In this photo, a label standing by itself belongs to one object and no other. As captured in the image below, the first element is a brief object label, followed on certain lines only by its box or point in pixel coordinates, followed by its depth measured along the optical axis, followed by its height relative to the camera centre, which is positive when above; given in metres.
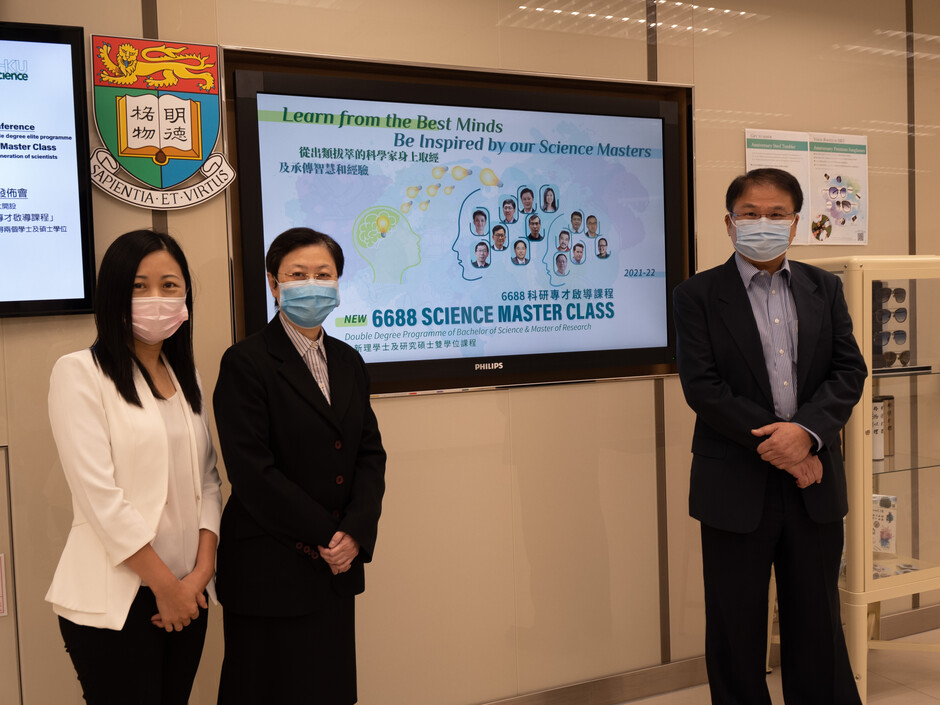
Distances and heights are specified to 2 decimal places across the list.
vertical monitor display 2.17 +0.40
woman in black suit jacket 1.86 -0.47
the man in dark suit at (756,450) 2.29 -0.43
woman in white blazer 1.71 -0.40
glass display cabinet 2.71 -0.55
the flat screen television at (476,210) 2.52 +0.33
